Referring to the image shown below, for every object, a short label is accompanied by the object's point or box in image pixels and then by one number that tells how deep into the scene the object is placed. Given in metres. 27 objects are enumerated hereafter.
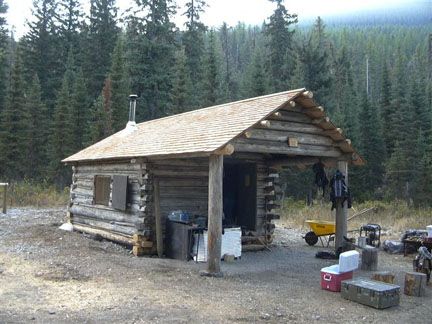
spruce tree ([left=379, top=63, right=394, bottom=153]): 42.56
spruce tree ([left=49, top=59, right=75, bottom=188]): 33.22
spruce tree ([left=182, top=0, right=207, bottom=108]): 46.31
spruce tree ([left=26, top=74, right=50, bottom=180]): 34.38
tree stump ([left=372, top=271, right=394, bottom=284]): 9.12
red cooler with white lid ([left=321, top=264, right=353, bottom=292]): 8.83
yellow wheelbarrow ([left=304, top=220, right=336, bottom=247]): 14.66
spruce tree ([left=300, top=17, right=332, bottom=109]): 40.34
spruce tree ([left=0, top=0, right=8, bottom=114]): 37.73
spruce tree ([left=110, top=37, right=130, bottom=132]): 33.94
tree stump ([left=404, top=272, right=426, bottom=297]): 8.79
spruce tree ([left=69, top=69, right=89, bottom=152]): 33.94
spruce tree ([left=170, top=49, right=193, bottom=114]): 35.25
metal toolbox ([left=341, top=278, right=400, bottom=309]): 7.71
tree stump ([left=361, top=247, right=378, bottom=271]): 11.40
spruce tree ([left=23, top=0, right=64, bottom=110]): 41.59
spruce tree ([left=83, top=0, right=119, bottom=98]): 41.62
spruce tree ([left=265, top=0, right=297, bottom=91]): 46.38
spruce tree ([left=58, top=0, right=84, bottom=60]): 45.27
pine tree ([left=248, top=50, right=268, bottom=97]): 37.41
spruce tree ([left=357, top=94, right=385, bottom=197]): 37.09
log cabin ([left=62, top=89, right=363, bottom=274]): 10.30
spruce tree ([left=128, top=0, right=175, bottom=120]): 36.25
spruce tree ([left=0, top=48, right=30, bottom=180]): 32.57
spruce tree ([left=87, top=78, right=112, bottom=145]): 32.34
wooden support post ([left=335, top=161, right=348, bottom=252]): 12.60
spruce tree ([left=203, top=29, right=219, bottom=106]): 37.59
